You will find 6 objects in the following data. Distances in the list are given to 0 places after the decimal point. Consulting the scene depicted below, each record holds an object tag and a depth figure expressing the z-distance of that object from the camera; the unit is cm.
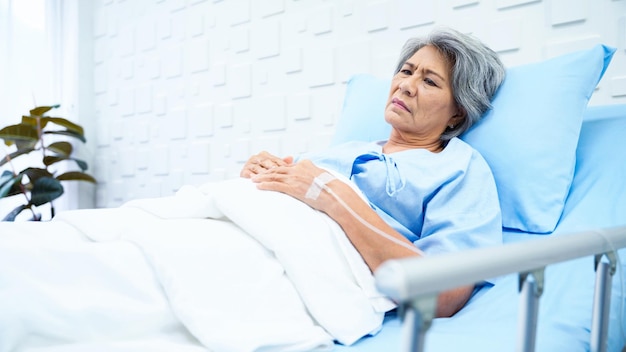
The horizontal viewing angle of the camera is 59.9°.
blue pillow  134
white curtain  347
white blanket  84
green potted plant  321
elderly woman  118
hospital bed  80
